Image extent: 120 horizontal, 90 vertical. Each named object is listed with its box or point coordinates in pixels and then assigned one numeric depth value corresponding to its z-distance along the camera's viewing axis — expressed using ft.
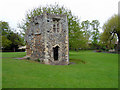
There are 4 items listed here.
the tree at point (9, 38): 95.60
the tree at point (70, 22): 90.05
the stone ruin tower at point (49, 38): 52.90
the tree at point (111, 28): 121.60
